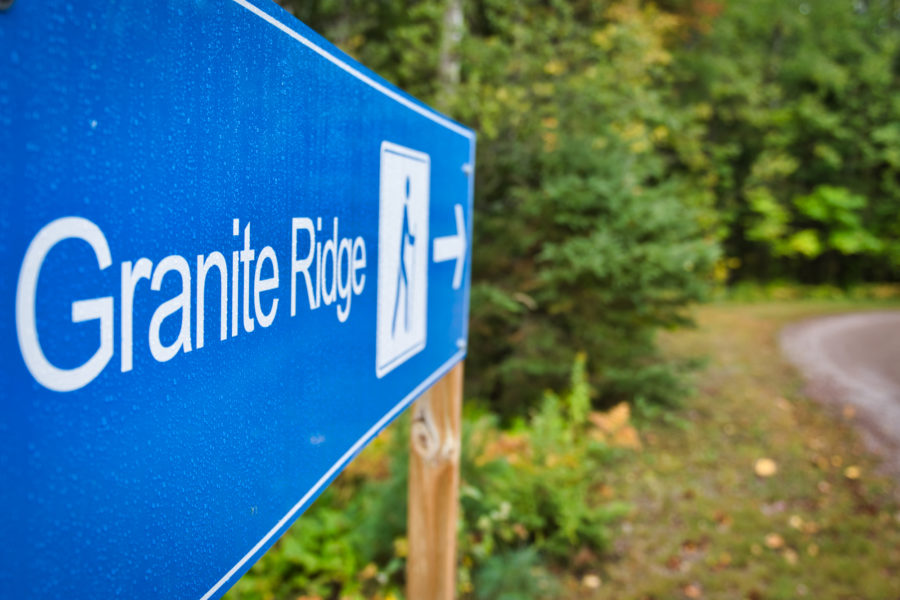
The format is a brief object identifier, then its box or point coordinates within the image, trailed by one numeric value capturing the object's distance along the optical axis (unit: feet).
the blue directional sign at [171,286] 1.55
